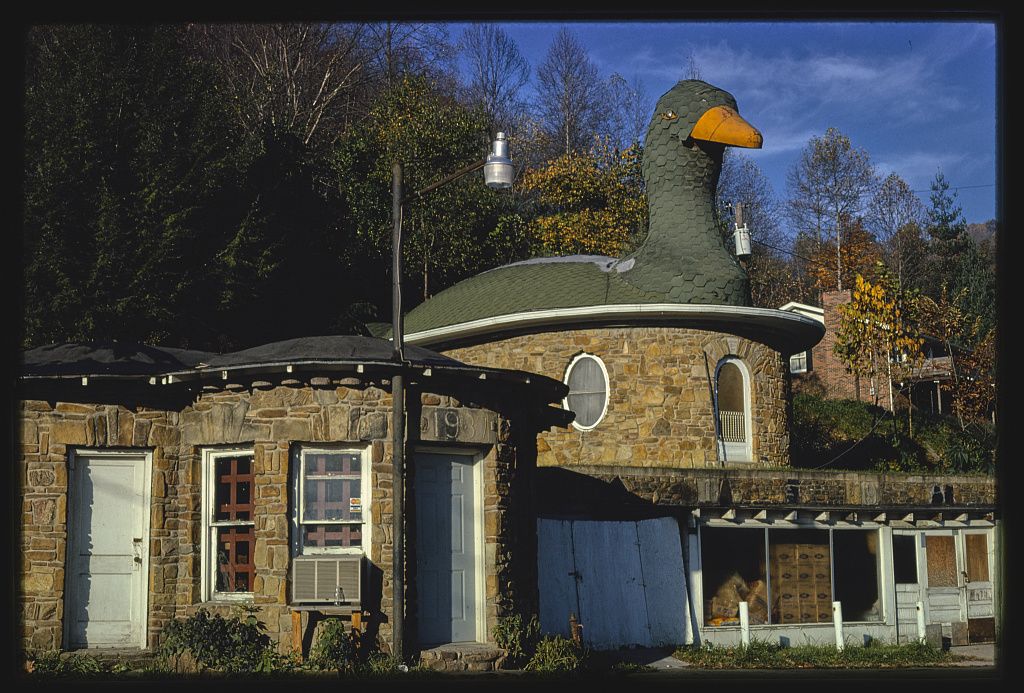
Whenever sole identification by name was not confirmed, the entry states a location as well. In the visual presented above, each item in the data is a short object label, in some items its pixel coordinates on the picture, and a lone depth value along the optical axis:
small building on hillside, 44.44
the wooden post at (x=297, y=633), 13.34
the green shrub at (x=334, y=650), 13.06
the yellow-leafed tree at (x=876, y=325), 31.59
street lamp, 13.30
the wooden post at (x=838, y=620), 19.06
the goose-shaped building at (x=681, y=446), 18.50
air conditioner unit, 13.30
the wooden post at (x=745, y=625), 18.23
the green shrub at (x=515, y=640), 14.40
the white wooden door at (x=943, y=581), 20.89
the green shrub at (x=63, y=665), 13.12
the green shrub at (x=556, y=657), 14.53
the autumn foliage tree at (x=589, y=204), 38.12
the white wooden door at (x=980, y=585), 21.09
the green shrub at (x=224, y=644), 13.23
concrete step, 13.71
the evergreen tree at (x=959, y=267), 45.09
